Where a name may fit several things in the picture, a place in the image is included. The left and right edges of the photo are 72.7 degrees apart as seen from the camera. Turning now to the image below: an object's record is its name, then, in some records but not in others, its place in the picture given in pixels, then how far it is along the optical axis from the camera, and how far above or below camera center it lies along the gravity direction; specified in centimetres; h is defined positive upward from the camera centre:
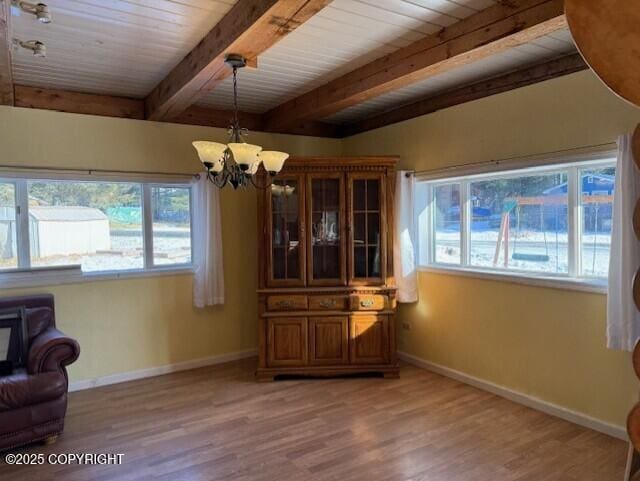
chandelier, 251 +44
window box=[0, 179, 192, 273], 359 +8
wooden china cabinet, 398 -37
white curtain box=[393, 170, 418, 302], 420 -12
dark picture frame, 304 -72
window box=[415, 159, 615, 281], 300 +4
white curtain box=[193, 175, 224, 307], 426 -13
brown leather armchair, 271 -102
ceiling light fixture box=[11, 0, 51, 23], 184 +97
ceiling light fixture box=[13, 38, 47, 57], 221 +97
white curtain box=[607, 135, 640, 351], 257 -21
